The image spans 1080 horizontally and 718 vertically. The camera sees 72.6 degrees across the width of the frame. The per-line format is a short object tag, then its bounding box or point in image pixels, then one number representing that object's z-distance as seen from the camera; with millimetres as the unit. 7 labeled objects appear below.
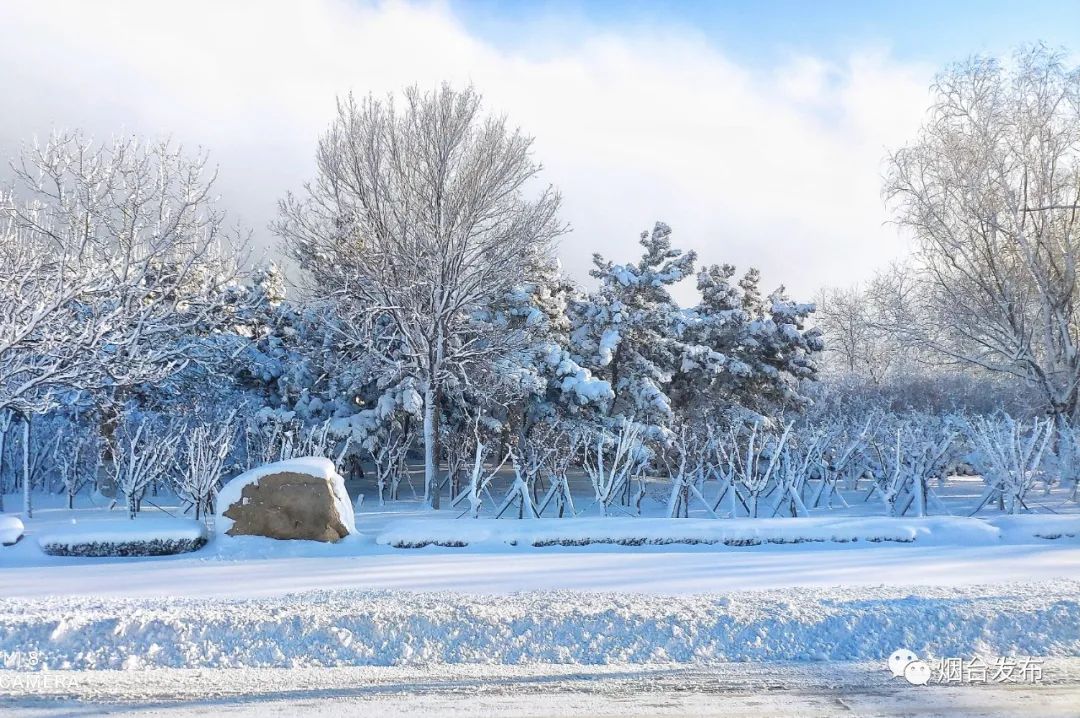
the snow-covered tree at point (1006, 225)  20953
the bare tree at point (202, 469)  13148
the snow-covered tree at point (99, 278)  13156
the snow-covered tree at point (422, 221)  18750
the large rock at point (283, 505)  10656
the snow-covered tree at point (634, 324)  23641
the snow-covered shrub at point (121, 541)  10352
